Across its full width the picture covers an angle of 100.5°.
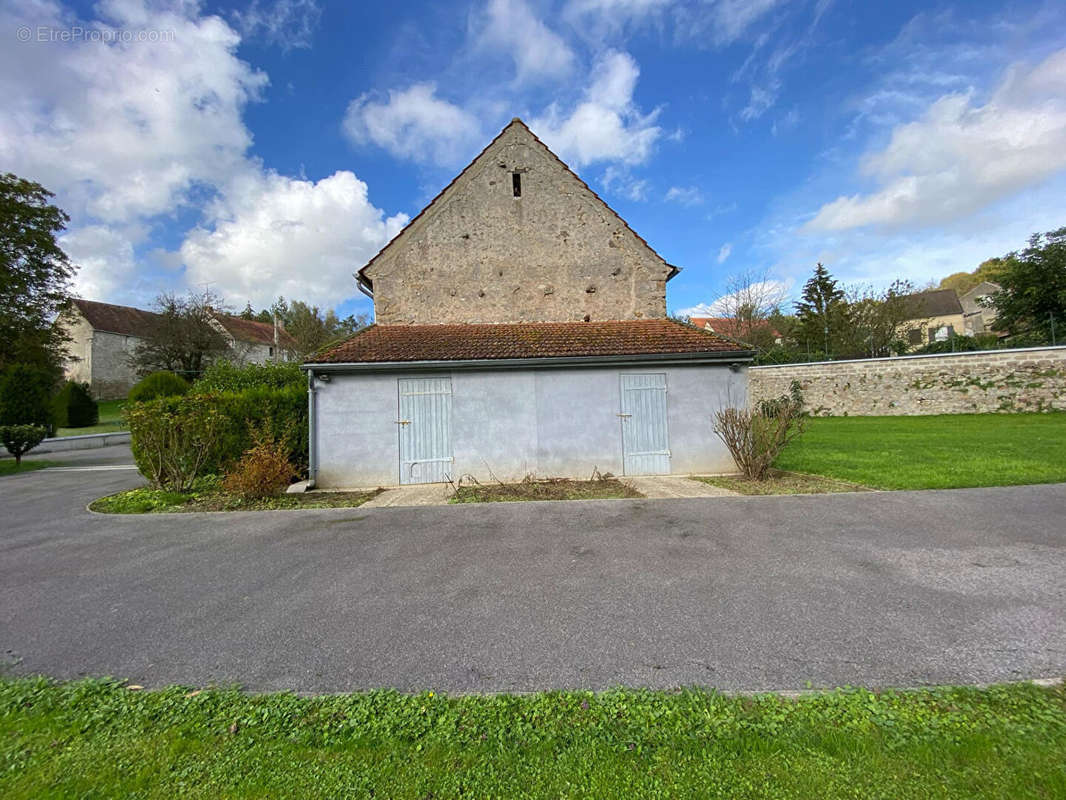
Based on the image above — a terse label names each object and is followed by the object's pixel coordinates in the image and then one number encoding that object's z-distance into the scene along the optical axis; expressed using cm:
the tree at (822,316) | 3117
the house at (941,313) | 4181
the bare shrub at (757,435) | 855
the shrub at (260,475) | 780
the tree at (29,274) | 2688
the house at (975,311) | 4618
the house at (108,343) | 3600
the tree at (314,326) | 3437
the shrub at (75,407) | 2622
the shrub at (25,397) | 1866
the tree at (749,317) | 3144
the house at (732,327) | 3206
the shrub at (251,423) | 981
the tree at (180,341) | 3058
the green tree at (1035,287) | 2531
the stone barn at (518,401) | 927
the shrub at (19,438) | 1388
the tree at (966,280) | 5816
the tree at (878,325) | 2953
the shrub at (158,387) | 2159
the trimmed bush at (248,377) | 1363
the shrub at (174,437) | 874
